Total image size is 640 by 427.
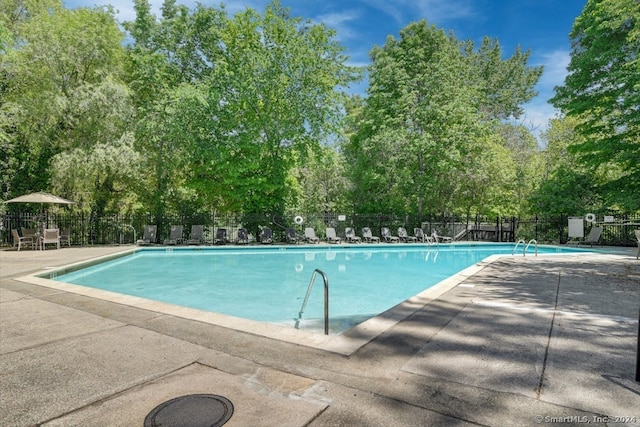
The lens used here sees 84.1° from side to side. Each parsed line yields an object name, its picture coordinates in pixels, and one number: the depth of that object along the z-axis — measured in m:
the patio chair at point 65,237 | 16.05
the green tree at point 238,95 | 18.69
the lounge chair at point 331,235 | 19.94
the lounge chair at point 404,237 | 21.16
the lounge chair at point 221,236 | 18.73
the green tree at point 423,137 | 22.27
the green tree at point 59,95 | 17.03
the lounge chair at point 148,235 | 17.46
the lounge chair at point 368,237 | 20.75
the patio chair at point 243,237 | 18.84
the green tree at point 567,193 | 18.42
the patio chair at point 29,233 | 14.99
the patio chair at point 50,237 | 14.55
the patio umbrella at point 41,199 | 14.07
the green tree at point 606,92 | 14.07
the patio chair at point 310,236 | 19.42
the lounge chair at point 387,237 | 20.91
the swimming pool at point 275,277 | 7.68
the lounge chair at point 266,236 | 19.03
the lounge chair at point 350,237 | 20.26
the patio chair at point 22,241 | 14.35
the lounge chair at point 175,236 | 17.97
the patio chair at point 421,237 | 20.98
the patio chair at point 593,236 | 16.83
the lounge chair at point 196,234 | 18.44
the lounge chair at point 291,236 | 19.27
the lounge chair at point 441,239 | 20.79
